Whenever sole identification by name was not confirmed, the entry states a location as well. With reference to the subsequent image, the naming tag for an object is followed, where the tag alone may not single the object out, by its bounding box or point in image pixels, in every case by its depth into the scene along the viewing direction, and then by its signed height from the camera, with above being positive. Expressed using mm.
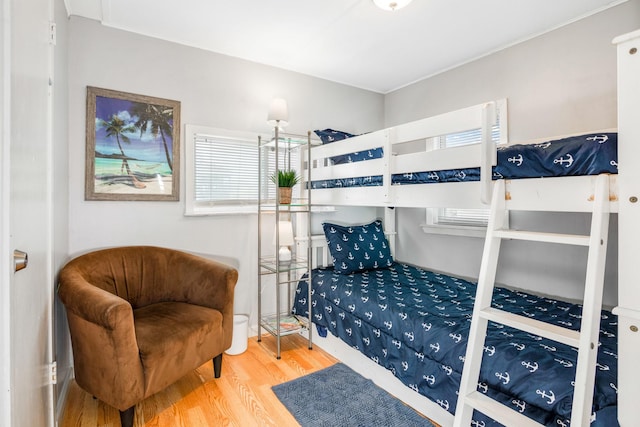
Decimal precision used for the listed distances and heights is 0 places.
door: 925 -1
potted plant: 2699 +211
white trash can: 2648 -979
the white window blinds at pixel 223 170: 2732 +345
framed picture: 2357 +457
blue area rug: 1856 -1125
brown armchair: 1680 -630
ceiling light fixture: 2057 +1254
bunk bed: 1173 -558
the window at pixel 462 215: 2750 -30
